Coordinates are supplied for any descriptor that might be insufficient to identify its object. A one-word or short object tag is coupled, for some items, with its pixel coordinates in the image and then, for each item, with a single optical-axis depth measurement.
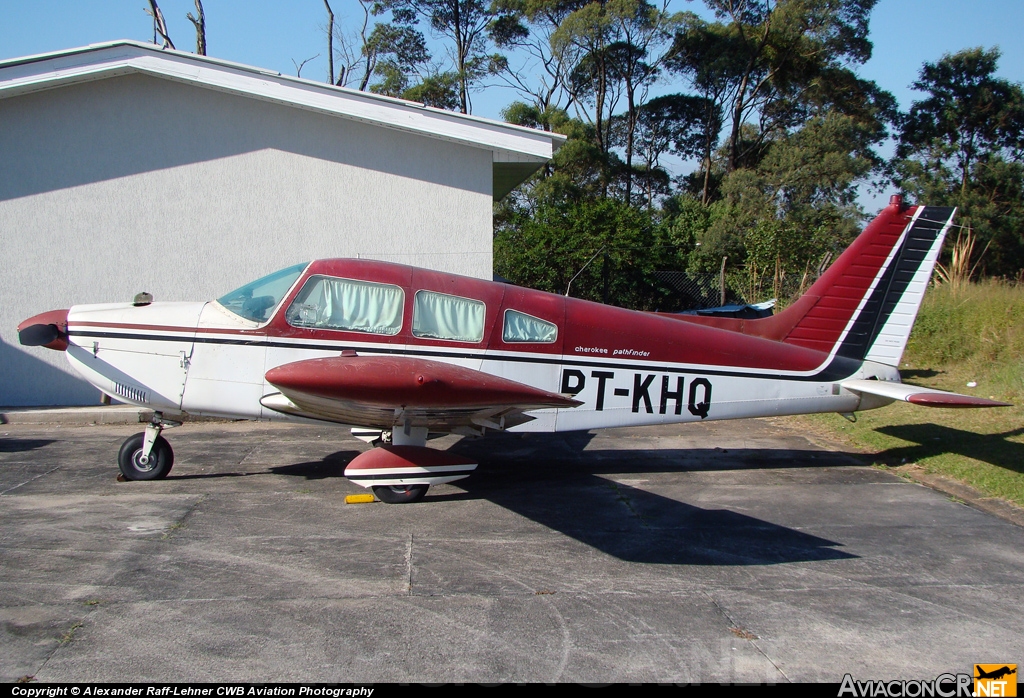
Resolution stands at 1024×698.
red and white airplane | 6.61
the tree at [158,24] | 26.55
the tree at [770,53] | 35.69
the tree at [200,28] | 27.61
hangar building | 10.55
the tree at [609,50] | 36.62
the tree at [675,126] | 41.00
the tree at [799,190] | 28.19
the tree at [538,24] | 38.00
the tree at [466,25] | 39.09
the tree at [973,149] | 29.70
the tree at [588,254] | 17.22
